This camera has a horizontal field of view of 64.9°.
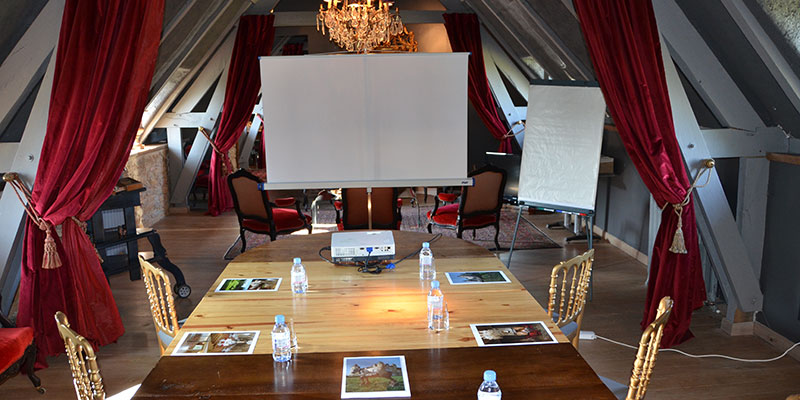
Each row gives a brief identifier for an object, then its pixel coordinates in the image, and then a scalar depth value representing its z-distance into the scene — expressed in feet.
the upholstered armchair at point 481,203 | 19.01
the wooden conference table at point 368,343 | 6.41
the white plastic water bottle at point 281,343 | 7.02
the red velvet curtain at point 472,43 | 26.50
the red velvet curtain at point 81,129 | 11.97
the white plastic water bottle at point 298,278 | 9.25
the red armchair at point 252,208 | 18.44
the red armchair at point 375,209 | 18.39
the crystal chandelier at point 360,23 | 20.49
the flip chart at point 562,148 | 15.83
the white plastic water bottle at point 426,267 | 9.86
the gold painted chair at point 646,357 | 6.67
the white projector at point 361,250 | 10.36
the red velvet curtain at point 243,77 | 25.63
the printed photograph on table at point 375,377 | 6.30
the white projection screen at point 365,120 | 13.15
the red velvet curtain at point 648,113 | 12.20
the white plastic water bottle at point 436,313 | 7.85
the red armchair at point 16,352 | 10.07
